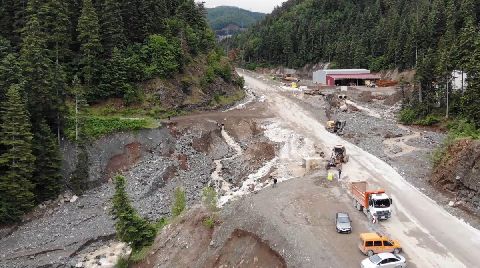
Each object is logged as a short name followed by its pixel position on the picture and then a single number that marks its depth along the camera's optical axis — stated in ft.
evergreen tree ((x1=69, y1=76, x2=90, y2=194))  153.69
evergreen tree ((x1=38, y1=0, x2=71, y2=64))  191.62
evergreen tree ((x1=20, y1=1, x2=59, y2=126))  149.38
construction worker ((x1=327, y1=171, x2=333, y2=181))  133.28
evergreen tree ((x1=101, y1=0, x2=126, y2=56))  208.64
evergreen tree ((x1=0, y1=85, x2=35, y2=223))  130.62
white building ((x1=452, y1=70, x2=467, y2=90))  195.15
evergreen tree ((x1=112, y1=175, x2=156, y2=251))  100.37
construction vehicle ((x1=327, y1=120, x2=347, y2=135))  201.02
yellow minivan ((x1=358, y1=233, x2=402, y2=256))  84.99
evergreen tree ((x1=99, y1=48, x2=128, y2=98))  200.82
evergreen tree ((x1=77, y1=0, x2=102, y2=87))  197.77
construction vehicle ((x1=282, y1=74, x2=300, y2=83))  406.00
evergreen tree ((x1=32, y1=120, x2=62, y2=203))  142.92
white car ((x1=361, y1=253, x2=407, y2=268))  78.89
